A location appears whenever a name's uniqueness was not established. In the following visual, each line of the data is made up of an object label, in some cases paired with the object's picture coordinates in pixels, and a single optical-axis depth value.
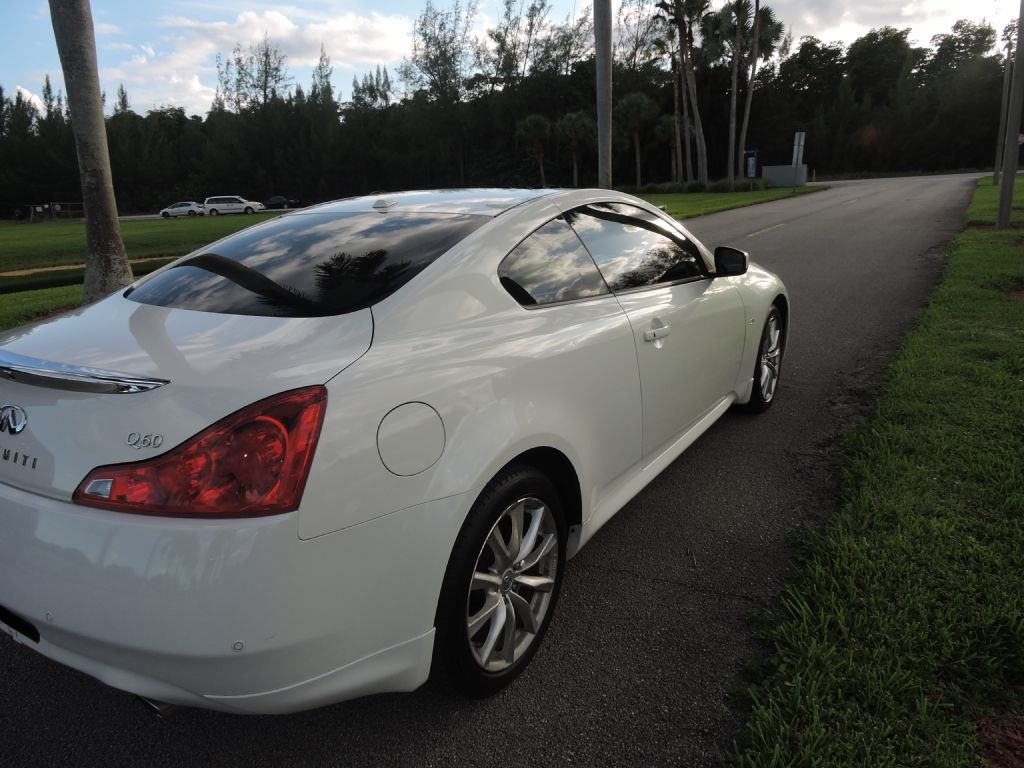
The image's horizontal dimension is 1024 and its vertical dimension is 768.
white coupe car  1.66
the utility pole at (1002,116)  30.58
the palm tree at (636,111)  57.88
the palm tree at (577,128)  62.09
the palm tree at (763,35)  46.99
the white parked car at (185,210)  55.66
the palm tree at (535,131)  64.56
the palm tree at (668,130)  60.84
